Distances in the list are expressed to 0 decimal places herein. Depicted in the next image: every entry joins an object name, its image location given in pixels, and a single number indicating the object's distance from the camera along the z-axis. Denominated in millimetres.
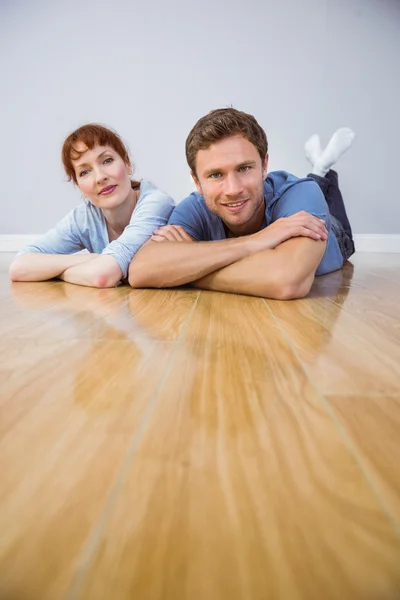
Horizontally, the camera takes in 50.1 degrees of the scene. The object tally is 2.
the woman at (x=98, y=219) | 1656
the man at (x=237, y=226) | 1335
